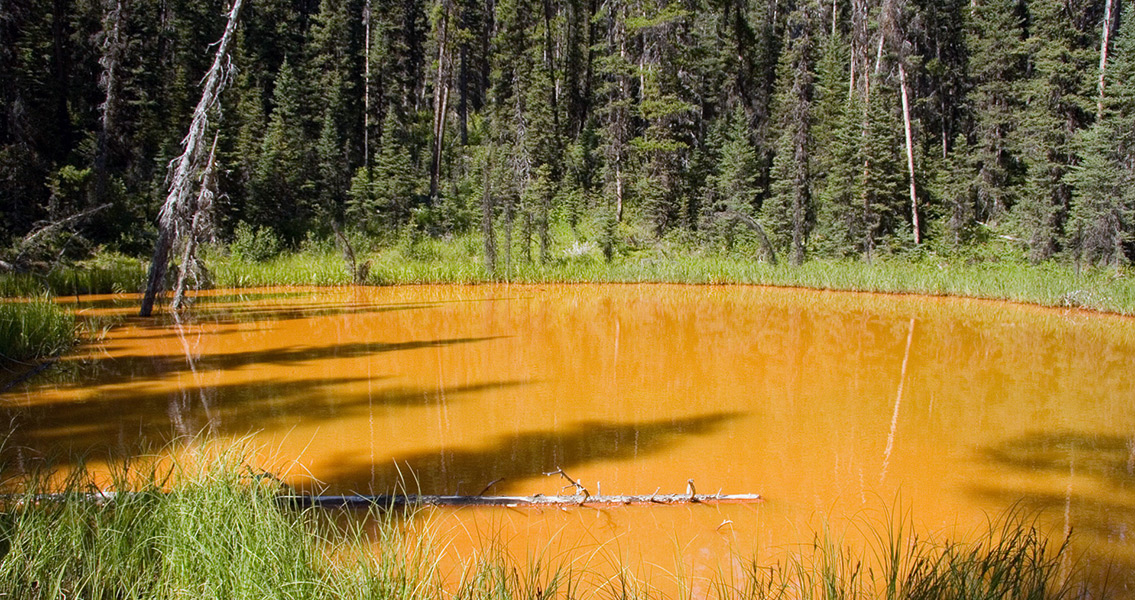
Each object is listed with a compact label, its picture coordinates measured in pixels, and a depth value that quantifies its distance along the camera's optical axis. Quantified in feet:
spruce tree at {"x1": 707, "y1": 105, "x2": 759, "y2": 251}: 82.99
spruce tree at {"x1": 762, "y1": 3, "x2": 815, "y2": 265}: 75.36
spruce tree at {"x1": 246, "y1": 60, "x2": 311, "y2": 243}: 81.41
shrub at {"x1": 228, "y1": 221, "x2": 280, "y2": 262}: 71.10
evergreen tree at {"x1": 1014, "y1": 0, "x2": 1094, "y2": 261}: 72.18
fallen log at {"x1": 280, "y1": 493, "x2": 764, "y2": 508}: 13.66
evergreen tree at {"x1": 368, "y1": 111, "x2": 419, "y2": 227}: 85.35
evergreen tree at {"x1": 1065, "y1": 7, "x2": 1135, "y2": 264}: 63.41
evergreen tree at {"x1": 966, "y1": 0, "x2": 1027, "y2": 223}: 82.48
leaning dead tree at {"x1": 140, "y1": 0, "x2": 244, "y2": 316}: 37.29
